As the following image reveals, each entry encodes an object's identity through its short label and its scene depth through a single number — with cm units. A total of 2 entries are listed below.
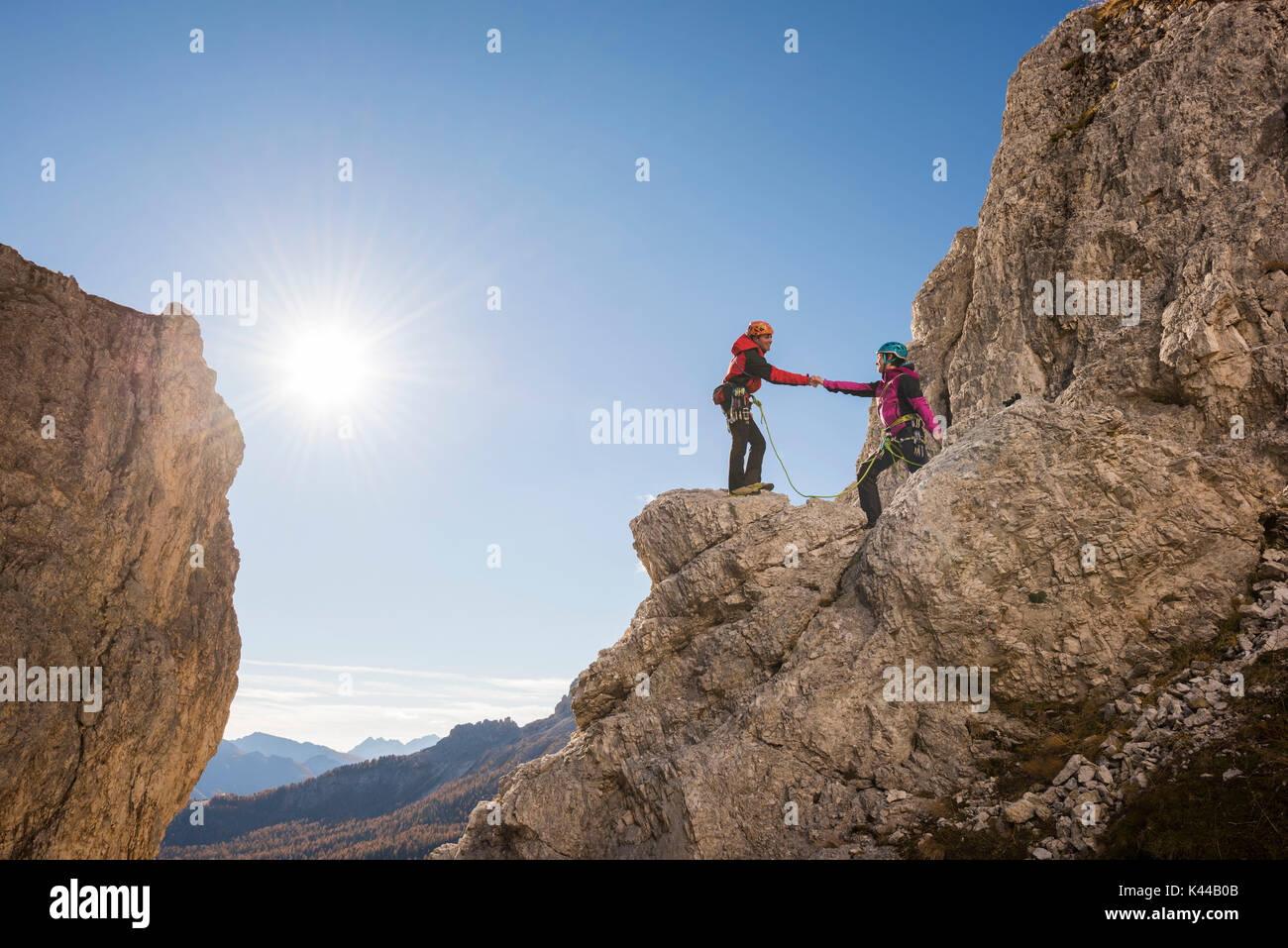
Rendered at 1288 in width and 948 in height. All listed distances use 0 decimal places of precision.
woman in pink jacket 1773
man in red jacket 1869
